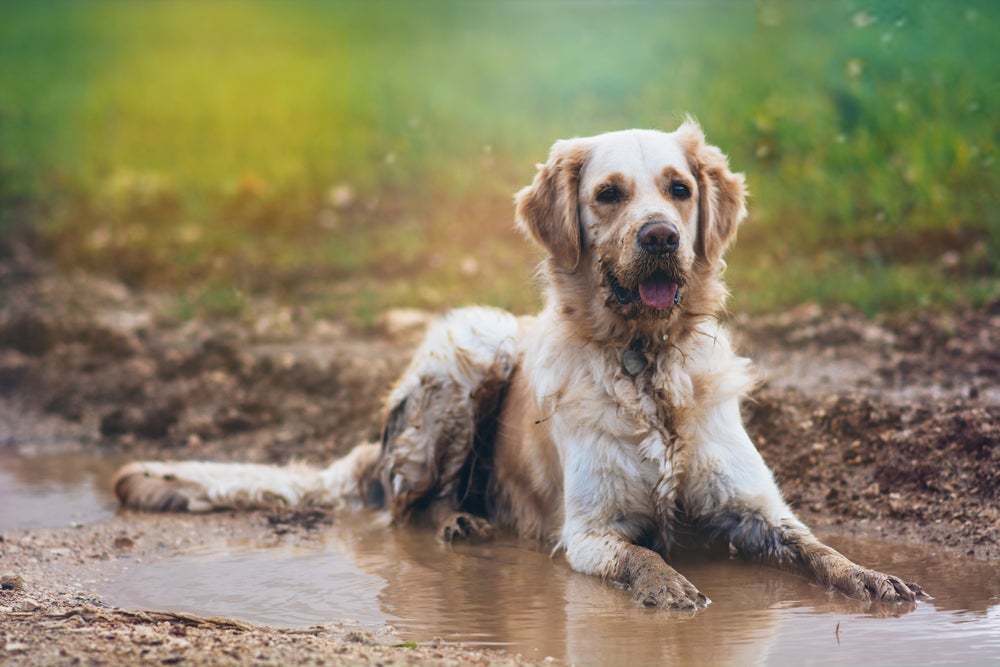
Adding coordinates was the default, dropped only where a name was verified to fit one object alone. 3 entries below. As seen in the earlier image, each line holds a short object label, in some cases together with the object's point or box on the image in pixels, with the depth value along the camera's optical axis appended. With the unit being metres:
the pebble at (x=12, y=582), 4.28
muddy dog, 4.51
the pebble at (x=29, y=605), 3.92
